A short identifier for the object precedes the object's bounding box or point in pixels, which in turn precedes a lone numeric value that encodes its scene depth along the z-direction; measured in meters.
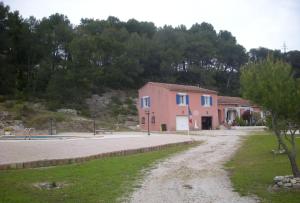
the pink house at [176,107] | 40.62
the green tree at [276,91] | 9.27
